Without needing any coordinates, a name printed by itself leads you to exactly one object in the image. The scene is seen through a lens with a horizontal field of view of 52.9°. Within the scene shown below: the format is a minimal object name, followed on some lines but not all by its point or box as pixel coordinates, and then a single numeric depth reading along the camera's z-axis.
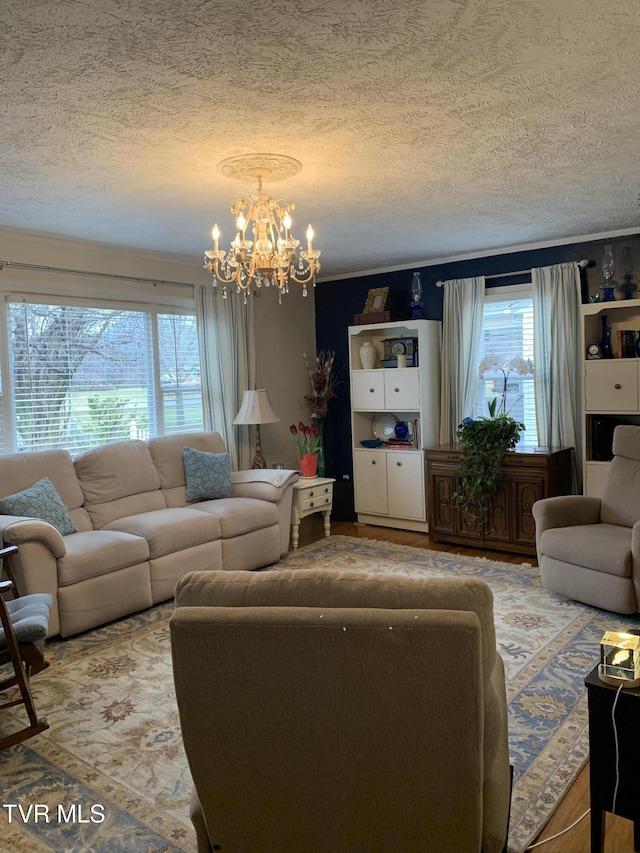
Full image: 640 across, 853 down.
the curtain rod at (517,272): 5.01
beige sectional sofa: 3.61
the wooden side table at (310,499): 5.37
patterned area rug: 2.09
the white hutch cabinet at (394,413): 5.79
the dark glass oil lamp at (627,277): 4.89
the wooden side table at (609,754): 1.72
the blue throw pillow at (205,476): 4.96
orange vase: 5.81
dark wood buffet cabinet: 4.86
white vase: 6.15
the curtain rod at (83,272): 4.35
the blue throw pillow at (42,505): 3.80
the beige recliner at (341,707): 1.37
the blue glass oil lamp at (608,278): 4.81
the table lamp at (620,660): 1.77
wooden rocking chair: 2.58
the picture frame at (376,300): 6.11
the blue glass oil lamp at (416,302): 5.84
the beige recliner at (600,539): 3.57
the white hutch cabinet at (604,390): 4.58
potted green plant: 4.97
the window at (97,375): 4.51
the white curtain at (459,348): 5.67
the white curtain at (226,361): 5.61
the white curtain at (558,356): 5.12
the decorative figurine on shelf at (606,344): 4.78
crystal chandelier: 3.03
